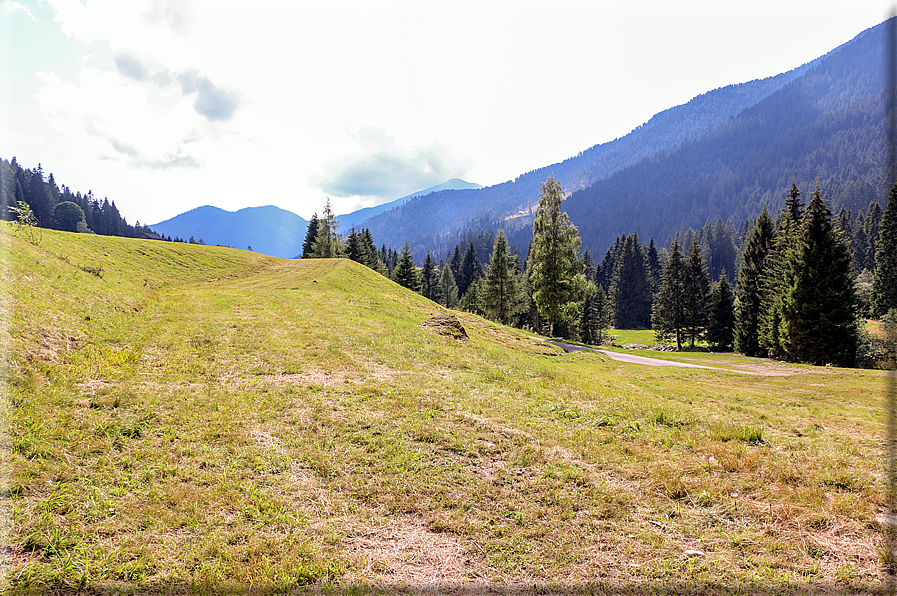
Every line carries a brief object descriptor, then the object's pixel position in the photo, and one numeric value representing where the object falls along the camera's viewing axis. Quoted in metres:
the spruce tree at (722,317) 55.16
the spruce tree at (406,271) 66.69
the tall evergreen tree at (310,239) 80.00
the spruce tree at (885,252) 47.88
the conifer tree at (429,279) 103.00
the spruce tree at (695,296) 62.56
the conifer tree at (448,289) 93.69
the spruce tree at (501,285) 55.88
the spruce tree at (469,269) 111.94
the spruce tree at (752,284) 43.66
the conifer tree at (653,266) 105.77
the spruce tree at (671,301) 63.69
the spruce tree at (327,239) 69.75
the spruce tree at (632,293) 101.88
